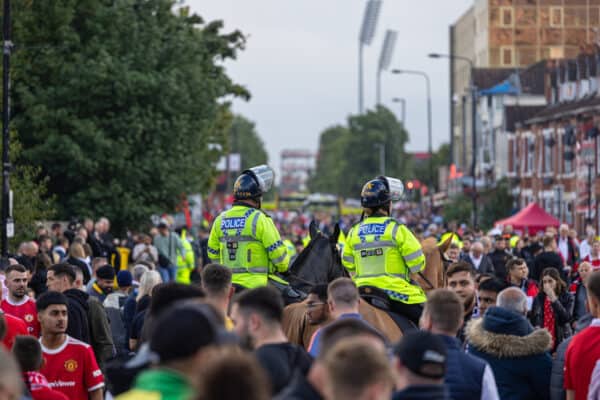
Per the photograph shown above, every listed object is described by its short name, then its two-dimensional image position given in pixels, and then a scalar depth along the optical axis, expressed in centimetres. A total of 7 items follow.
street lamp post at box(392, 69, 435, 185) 8381
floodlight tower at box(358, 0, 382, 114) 14825
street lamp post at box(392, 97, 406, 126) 9754
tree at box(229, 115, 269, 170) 17399
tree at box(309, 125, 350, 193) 13429
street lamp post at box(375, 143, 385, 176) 11890
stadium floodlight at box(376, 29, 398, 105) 16162
